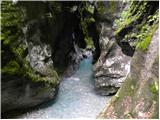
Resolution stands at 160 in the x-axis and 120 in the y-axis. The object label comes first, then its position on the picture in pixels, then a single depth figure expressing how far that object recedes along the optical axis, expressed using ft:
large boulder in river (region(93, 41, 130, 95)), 24.77
